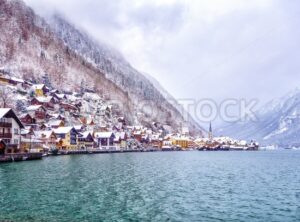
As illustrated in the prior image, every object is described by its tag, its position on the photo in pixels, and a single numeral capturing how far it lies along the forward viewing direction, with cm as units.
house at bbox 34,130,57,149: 15482
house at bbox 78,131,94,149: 17956
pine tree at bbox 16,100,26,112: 16988
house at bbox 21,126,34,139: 13251
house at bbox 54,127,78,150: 16688
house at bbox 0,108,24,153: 9794
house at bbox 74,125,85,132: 18305
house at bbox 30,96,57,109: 18750
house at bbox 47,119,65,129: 17676
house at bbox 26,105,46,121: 17394
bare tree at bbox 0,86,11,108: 16242
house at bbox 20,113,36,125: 15612
